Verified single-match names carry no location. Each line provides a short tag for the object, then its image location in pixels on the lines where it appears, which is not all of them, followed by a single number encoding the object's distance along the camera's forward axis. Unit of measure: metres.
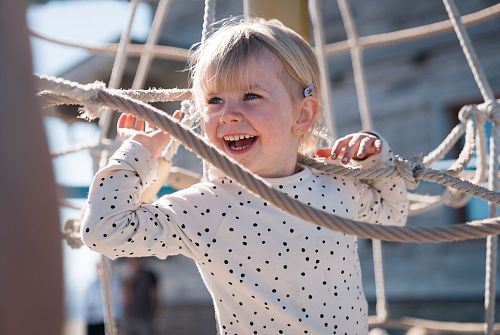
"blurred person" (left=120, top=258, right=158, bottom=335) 5.81
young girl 1.49
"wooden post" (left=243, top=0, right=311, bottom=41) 1.96
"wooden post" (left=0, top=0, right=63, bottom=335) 0.86
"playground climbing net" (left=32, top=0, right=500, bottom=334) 1.29
